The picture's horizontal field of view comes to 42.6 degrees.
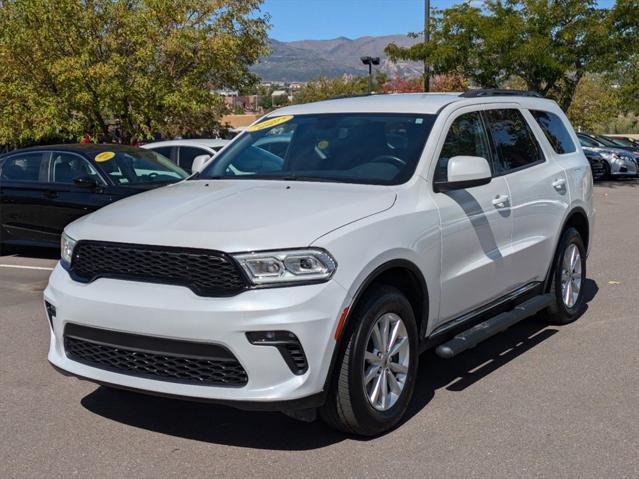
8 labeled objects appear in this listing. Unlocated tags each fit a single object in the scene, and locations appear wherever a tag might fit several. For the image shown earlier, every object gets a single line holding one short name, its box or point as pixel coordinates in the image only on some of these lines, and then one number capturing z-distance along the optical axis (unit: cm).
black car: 988
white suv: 387
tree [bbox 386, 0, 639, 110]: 2258
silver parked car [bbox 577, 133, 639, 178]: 2469
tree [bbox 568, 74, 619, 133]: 4859
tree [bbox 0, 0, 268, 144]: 1748
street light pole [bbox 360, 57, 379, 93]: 3156
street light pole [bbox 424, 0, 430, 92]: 2331
